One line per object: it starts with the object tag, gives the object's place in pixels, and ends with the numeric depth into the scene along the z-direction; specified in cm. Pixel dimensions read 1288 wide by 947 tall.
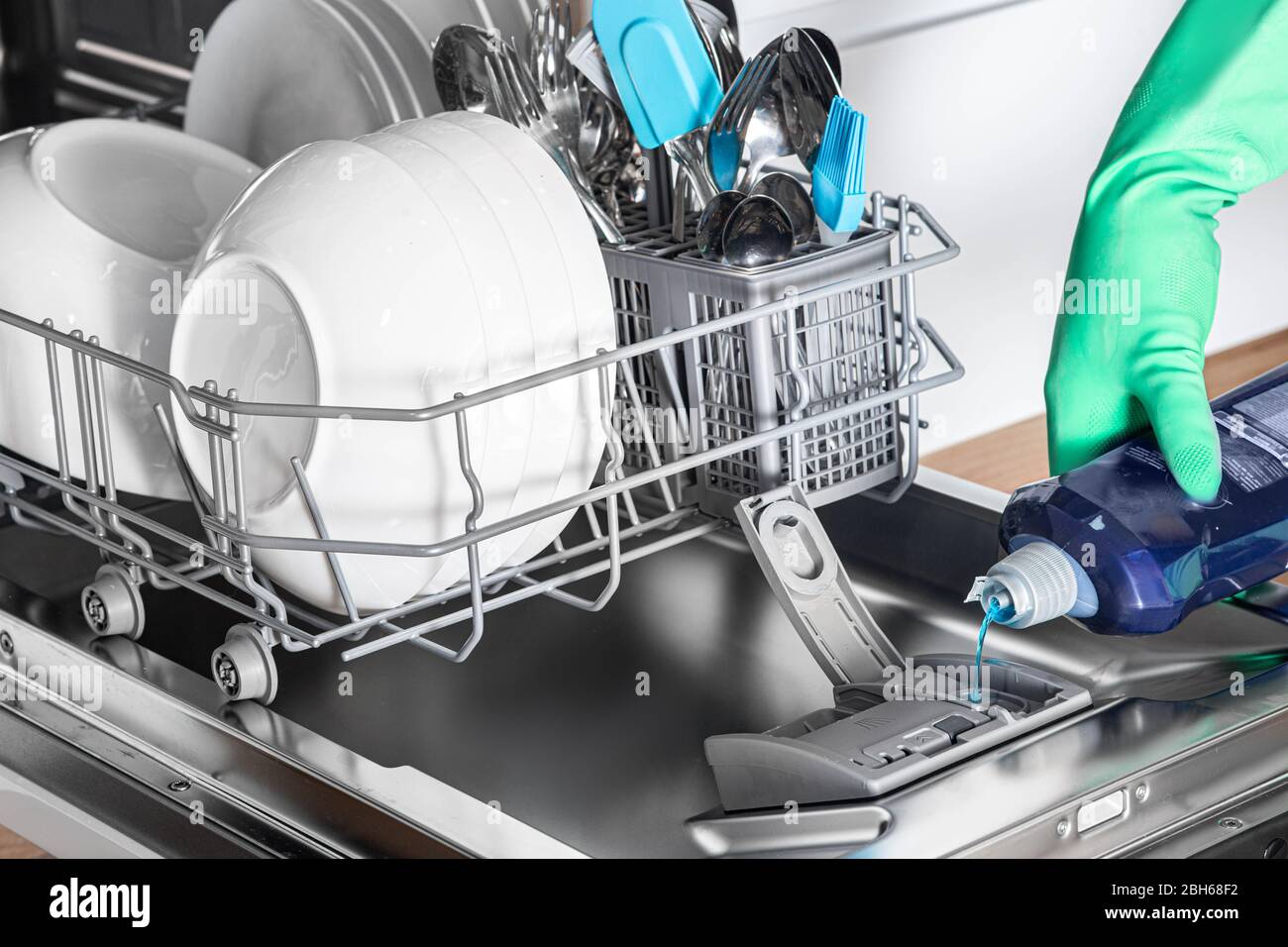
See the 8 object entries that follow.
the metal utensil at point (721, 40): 81
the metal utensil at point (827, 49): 75
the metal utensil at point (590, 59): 78
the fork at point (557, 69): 85
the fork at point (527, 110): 83
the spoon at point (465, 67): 83
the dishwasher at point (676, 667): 59
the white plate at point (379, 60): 95
